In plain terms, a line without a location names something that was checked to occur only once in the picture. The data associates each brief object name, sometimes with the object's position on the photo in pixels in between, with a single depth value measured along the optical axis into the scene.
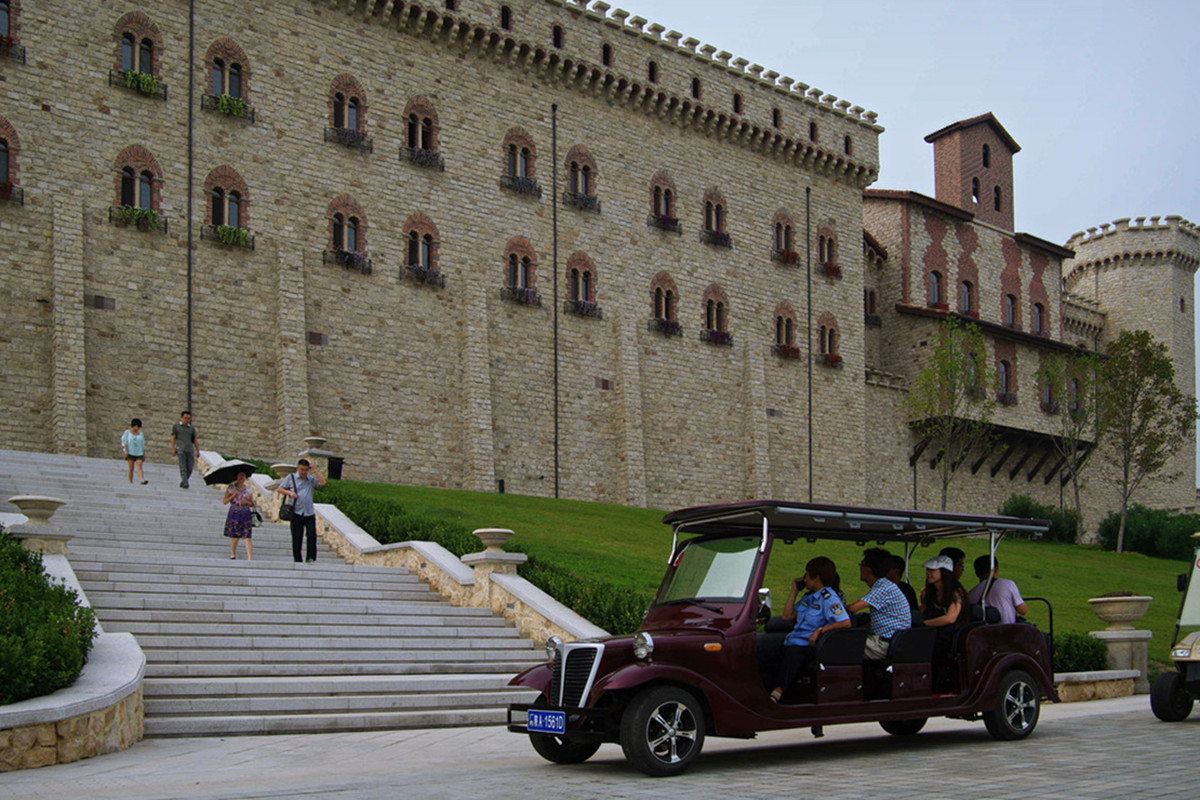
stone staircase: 10.98
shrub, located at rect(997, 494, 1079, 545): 44.47
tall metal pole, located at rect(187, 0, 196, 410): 30.27
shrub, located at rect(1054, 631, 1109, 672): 15.79
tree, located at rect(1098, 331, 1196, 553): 44.78
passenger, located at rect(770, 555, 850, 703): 9.38
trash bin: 28.09
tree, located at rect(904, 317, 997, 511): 43.47
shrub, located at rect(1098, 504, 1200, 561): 40.75
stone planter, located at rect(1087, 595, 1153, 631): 16.50
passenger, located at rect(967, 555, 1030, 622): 11.04
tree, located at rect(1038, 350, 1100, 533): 47.56
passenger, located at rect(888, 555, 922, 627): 10.48
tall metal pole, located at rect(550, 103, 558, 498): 37.34
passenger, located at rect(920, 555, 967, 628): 10.70
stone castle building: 28.64
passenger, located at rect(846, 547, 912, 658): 10.01
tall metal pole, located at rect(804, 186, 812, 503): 44.31
